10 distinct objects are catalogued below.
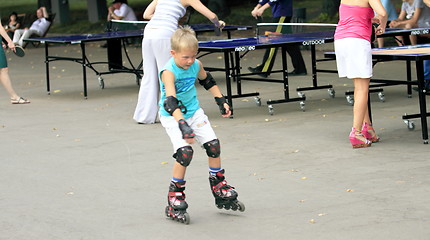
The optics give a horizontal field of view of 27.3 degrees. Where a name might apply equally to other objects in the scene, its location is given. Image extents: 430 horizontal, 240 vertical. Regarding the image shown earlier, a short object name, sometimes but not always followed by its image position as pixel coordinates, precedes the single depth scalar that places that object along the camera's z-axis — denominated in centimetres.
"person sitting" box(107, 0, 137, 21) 2330
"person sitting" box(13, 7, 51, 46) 2739
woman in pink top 876
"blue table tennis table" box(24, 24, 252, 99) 1402
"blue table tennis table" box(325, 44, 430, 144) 863
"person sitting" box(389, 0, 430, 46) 1455
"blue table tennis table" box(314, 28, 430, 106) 1172
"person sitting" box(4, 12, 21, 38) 2870
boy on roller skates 616
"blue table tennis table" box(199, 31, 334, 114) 1101
